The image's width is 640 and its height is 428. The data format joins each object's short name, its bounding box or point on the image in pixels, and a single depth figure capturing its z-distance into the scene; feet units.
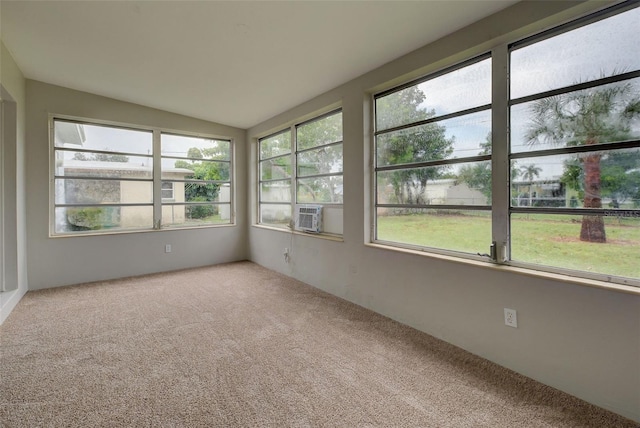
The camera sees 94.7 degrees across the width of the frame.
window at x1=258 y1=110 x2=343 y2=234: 12.50
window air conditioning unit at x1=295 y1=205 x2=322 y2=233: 13.02
